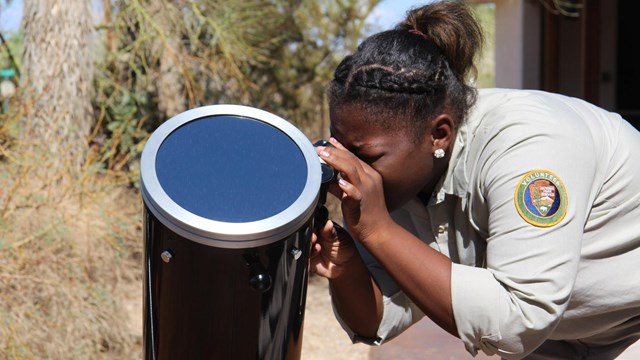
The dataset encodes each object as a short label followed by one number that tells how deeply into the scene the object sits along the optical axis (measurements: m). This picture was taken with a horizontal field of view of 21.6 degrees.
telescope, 2.18
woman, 2.31
